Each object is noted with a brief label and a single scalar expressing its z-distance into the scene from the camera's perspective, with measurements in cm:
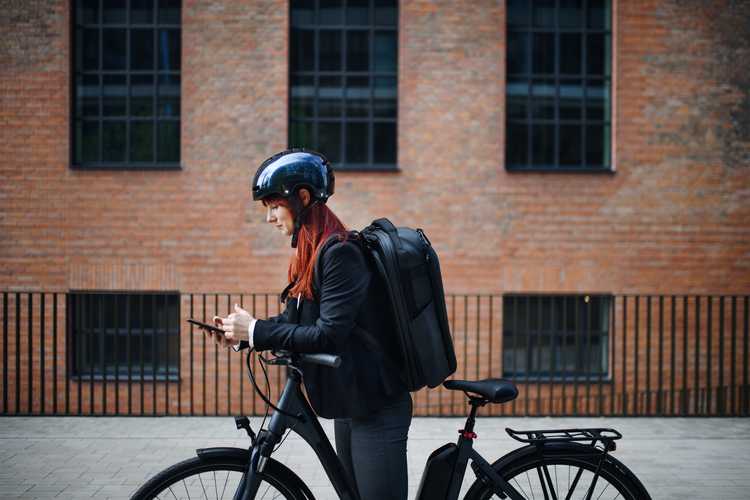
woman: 273
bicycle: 277
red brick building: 954
